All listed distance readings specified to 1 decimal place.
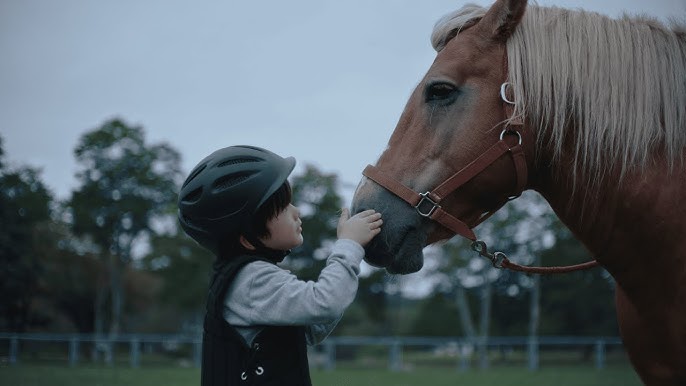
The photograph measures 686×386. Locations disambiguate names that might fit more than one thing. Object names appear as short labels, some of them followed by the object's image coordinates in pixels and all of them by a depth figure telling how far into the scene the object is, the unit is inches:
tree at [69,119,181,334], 1192.8
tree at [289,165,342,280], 1659.7
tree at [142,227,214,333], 1644.9
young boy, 79.3
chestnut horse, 84.7
